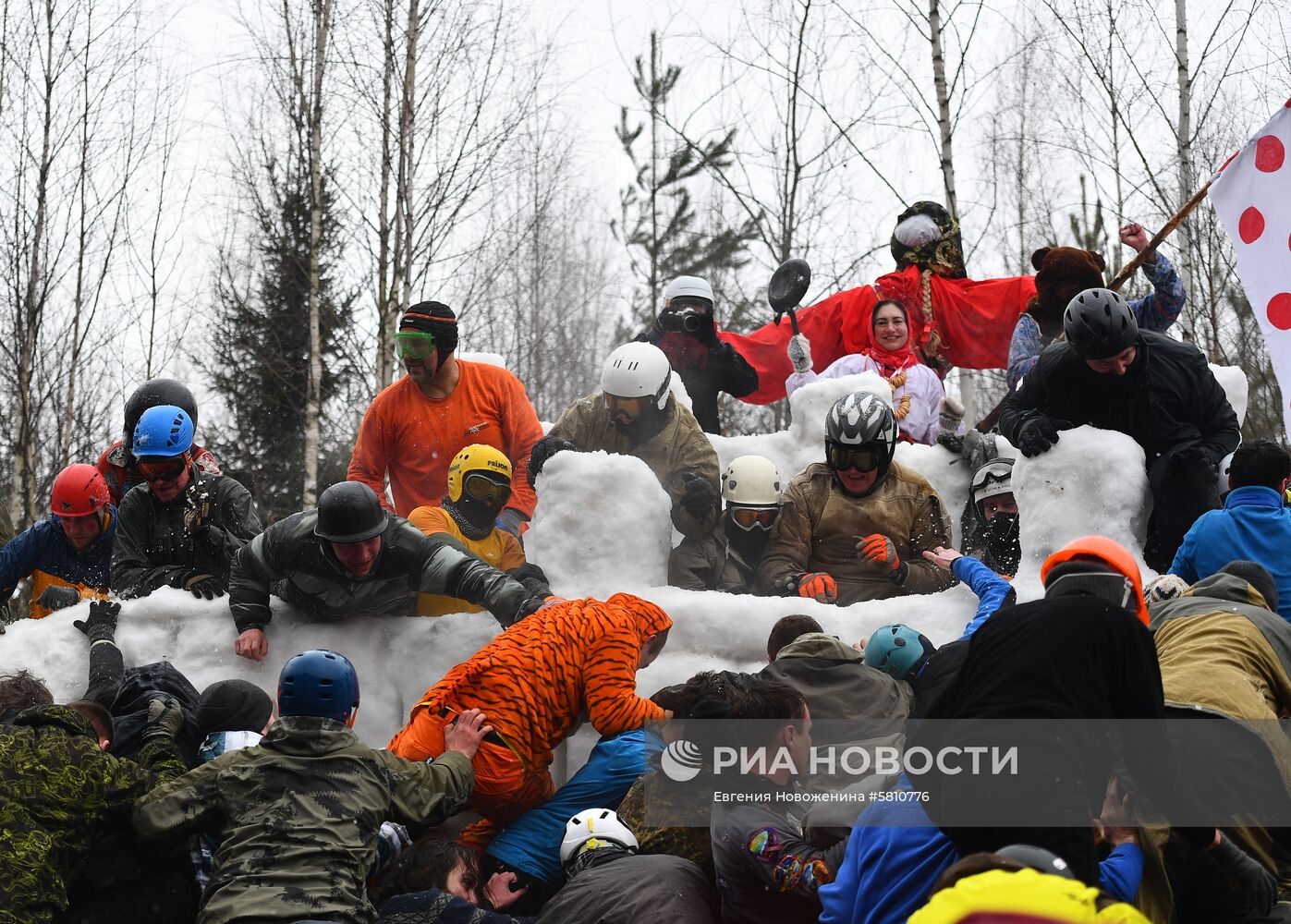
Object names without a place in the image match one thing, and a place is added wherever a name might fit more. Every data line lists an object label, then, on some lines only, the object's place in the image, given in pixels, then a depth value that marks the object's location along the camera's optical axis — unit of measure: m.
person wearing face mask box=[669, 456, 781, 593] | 6.97
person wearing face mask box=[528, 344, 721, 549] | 7.03
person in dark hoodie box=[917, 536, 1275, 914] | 3.03
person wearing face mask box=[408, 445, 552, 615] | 6.80
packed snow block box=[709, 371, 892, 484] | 8.07
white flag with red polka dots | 6.90
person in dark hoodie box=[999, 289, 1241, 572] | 6.30
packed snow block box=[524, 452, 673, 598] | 6.51
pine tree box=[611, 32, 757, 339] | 20.95
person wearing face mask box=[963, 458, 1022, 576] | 7.05
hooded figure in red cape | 9.39
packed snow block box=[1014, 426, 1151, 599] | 6.25
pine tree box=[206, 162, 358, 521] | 16.09
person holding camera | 8.75
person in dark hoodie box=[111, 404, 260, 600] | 6.48
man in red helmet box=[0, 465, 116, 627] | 6.96
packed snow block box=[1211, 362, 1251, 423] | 7.62
